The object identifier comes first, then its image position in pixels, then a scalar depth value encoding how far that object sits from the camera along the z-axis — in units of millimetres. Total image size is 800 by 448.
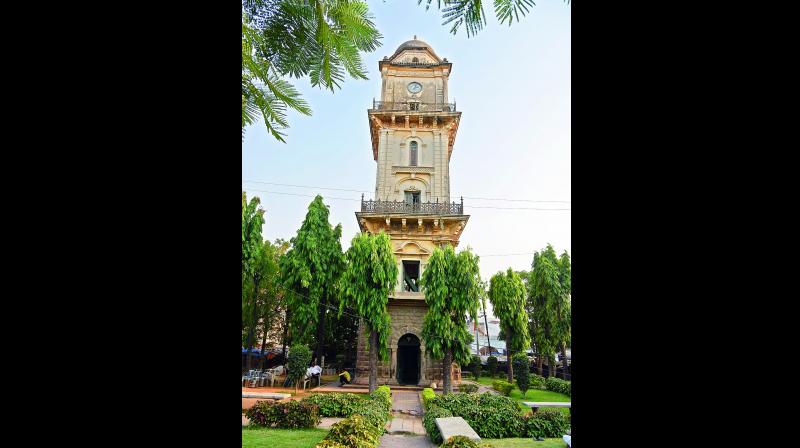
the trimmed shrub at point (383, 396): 14244
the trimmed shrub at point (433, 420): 10823
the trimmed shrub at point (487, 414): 11695
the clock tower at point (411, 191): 20609
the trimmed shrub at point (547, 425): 11602
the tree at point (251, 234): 20188
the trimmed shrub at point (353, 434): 8383
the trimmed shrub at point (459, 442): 7430
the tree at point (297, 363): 18719
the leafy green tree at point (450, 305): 18469
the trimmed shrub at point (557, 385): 21483
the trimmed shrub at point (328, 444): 7904
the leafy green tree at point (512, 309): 23000
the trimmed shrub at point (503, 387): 20922
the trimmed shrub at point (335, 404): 13438
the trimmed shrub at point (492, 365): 30473
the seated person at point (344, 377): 20497
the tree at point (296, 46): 1966
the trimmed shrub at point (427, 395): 14873
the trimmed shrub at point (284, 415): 11727
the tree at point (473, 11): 1750
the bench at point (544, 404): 13912
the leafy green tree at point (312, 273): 22969
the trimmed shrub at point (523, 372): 20578
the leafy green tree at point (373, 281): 19031
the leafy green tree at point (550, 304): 25828
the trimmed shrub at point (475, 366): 28453
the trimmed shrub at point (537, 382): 23575
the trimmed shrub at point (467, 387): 20647
